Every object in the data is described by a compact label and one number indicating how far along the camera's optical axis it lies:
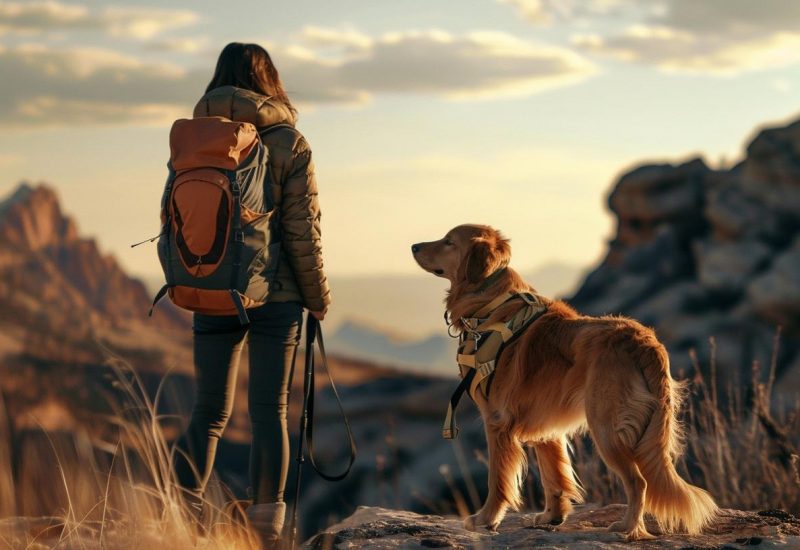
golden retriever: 4.62
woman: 5.04
